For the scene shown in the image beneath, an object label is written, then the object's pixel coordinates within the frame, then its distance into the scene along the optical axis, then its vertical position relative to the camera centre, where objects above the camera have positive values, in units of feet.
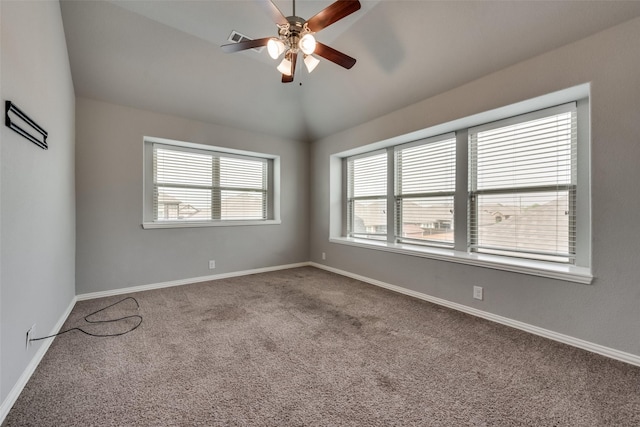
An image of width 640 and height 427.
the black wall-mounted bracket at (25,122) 4.85 +1.91
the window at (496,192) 8.11 +0.81
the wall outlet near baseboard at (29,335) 5.78 -2.75
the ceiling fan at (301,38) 6.03 +4.56
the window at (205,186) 12.91 +1.50
